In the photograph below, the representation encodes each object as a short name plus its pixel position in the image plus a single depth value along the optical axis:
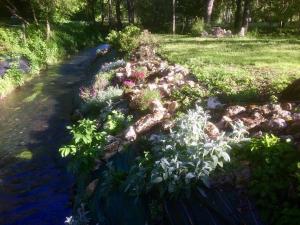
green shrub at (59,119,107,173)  5.96
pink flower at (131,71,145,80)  8.53
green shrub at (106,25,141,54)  13.10
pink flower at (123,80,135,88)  8.32
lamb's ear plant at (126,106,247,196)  3.98
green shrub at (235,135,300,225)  3.37
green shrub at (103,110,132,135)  6.51
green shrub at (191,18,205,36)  17.89
